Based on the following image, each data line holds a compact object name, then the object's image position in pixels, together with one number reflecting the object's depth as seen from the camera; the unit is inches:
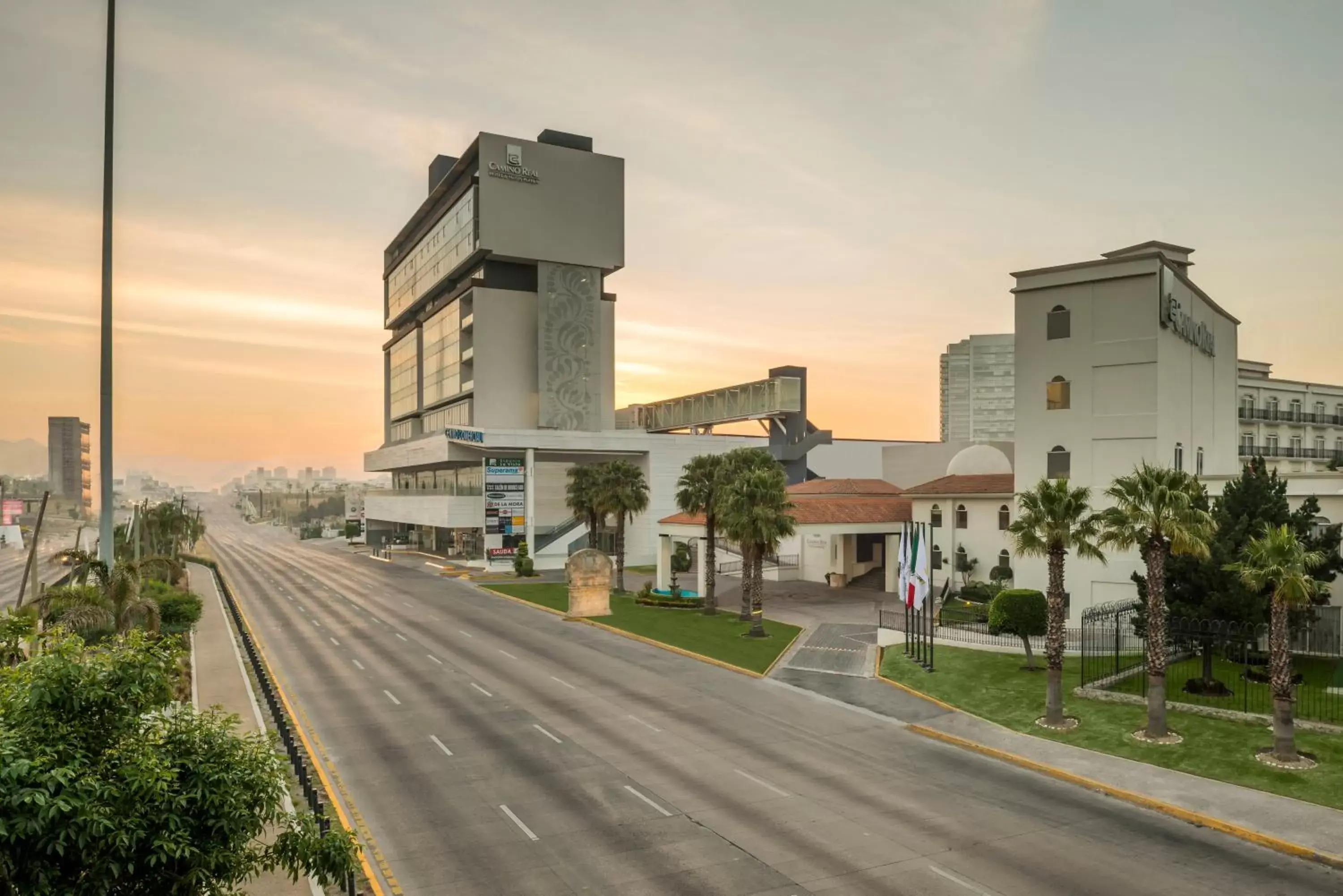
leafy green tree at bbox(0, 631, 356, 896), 286.7
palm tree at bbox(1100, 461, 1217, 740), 1016.2
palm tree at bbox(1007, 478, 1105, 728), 1123.9
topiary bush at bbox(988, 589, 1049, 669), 1451.8
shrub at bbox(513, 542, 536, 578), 3144.7
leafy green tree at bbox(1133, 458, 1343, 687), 1218.0
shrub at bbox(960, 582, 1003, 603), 2000.5
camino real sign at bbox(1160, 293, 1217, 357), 1720.0
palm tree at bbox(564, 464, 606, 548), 2623.0
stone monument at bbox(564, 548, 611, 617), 2133.4
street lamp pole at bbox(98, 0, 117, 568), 690.2
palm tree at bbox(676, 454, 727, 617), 2138.3
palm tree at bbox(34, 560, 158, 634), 1125.7
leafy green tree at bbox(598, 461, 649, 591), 2539.4
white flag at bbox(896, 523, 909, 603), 1552.7
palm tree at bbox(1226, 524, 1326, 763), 919.7
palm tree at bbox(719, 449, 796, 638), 1841.8
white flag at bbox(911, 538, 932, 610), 1450.5
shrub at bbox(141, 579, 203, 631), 1713.8
